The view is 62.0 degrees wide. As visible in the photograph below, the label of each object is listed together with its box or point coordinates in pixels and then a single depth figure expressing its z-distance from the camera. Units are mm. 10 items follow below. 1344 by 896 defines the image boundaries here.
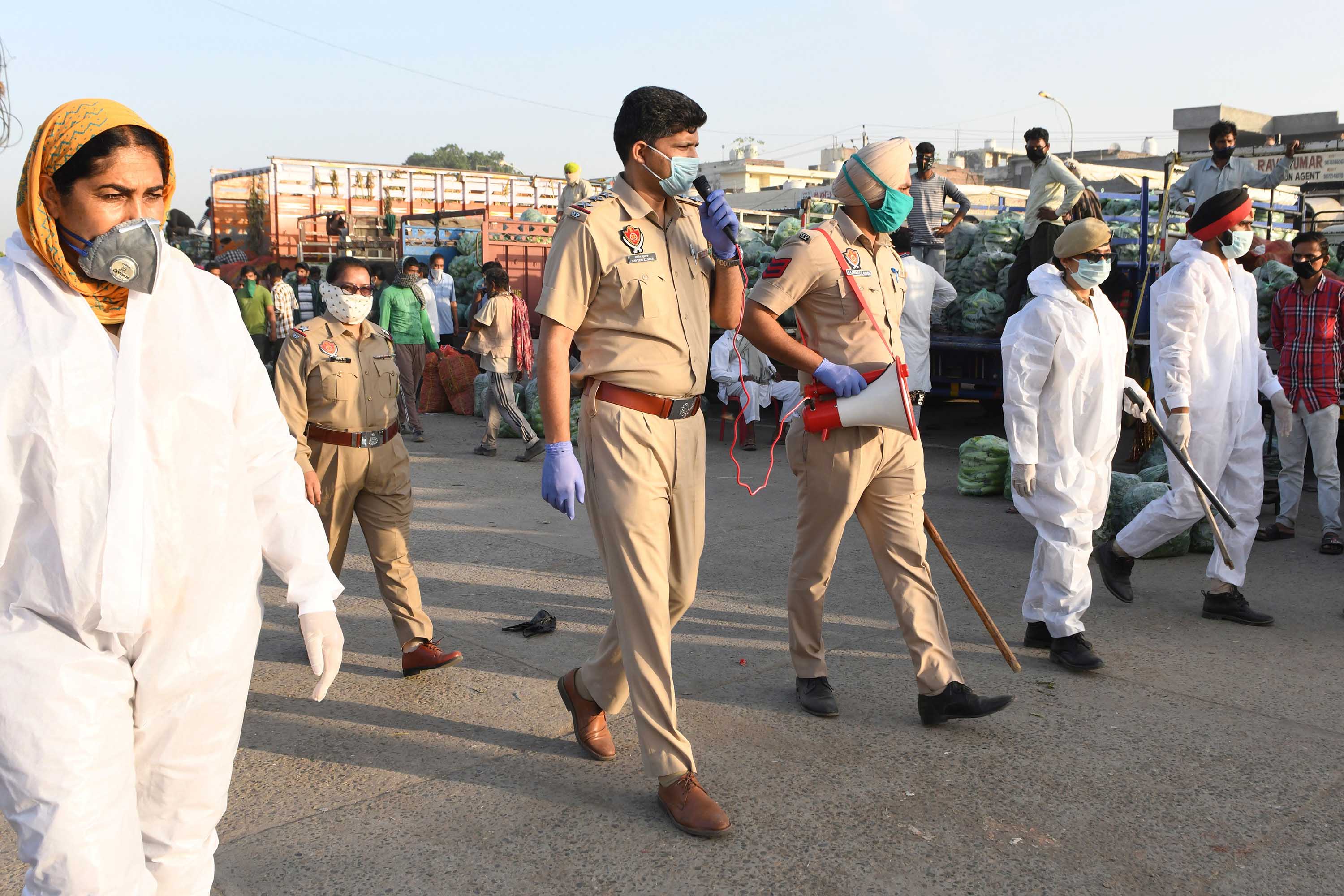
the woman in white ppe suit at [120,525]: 1965
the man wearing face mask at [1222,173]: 9703
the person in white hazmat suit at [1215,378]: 5391
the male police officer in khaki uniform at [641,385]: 3492
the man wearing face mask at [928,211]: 11148
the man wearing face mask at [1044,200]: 9984
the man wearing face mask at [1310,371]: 7340
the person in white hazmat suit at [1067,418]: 4852
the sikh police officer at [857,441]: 4184
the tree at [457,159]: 108750
